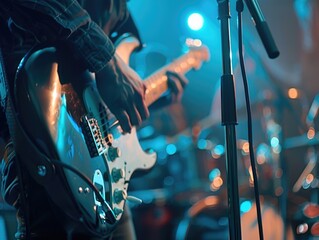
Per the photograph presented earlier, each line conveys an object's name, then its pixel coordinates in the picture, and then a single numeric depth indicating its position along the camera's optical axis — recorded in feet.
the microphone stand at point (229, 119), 2.62
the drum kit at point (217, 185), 5.73
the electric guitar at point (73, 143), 2.52
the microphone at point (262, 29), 2.62
